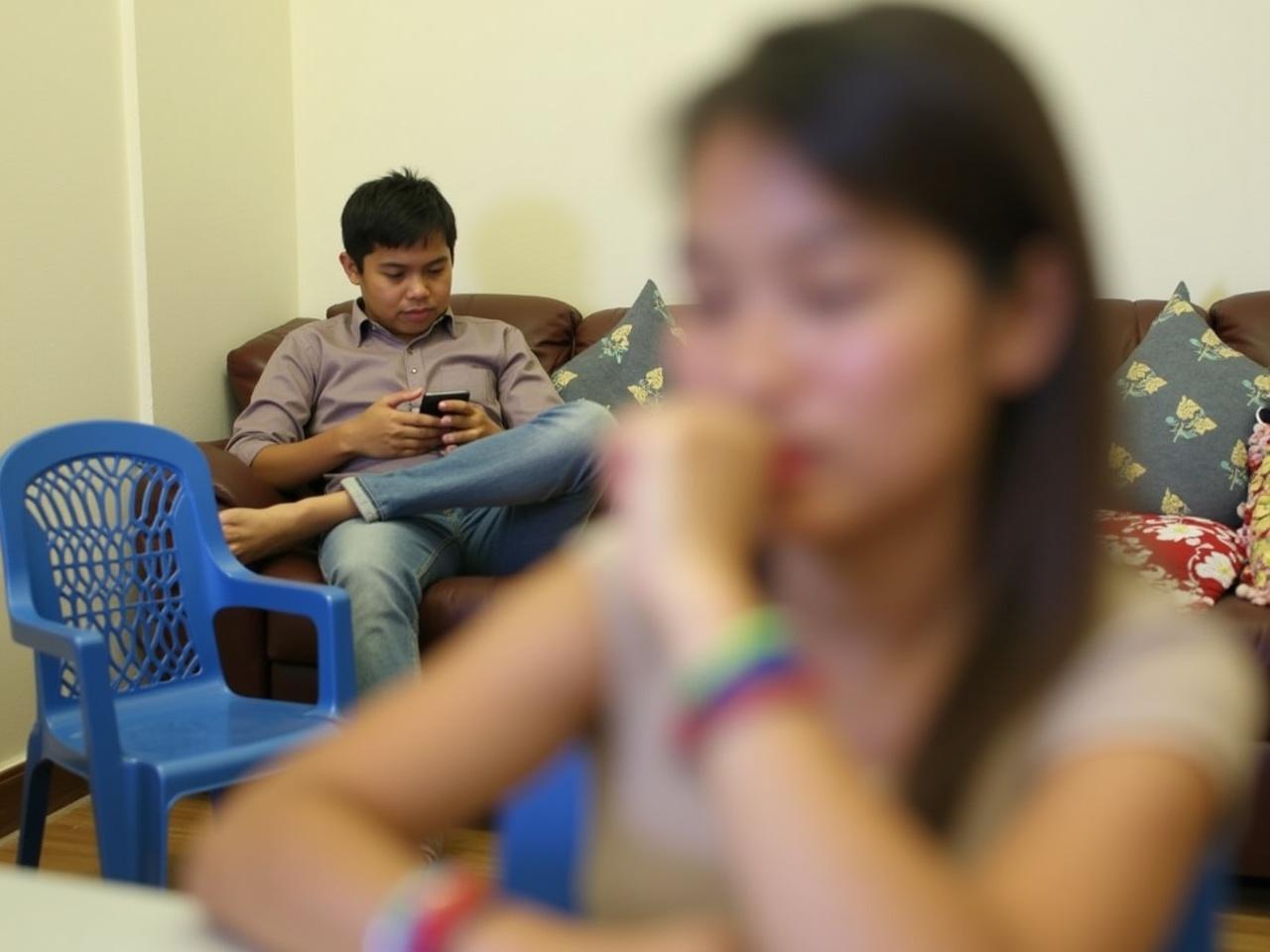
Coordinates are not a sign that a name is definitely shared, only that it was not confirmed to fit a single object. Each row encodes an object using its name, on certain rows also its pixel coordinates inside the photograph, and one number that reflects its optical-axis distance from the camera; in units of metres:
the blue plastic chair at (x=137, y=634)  1.62
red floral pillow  2.14
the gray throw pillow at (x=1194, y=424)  2.44
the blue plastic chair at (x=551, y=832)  0.71
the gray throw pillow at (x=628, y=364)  2.78
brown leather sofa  2.04
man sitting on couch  2.27
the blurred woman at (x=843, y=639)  0.50
